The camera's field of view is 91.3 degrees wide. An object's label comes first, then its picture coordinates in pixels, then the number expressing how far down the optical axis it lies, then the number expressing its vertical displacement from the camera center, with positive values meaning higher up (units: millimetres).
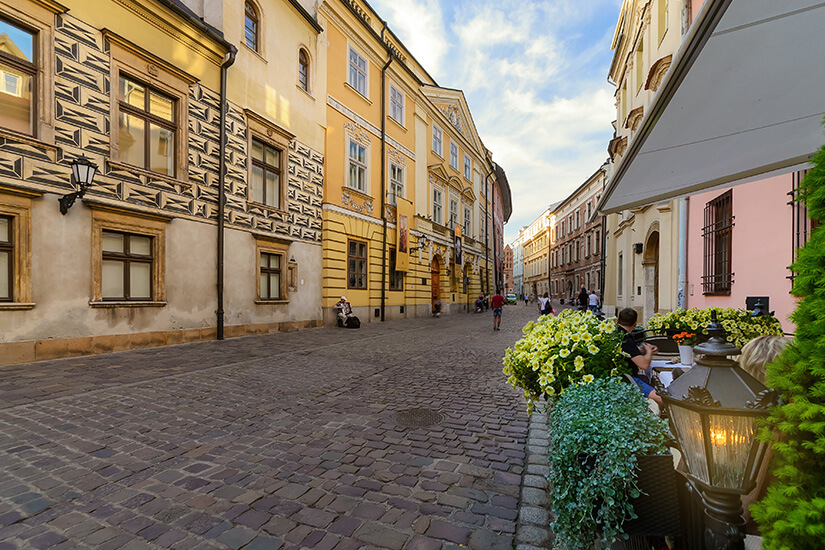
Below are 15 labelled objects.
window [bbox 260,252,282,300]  13406 -221
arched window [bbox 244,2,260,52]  12852 +7850
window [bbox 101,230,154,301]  9008 +52
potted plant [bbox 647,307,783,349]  4242 -566
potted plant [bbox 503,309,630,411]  2773 -595
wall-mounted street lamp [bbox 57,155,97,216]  7801 +1790
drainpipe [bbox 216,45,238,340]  11359 +2730
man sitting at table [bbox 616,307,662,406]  3804 -851
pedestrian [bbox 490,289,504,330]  16453 -1398
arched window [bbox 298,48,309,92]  15078 +7596
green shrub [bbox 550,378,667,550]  1762 -866
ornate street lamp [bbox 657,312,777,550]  1542 -651
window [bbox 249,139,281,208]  13211 +3217
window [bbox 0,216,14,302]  7398 +139
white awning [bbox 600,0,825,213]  1929 +1074
